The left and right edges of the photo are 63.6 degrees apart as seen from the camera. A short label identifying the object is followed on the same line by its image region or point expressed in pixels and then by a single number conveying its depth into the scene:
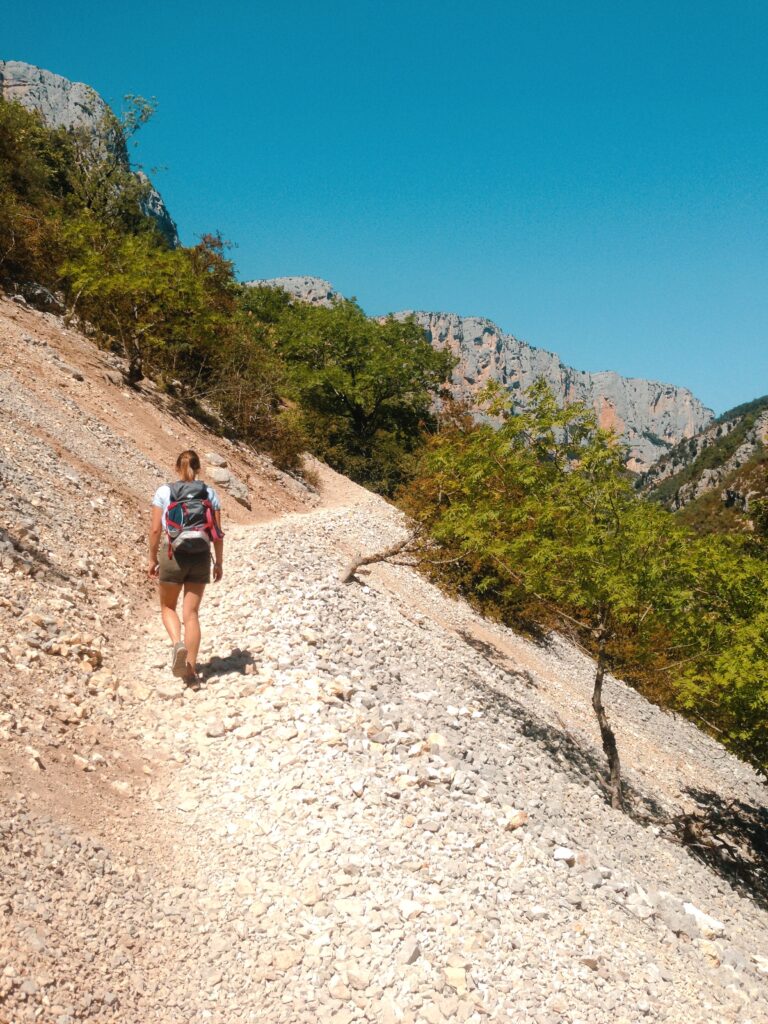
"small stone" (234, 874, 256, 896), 4.73
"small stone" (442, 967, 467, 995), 4.30
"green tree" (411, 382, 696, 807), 8.52
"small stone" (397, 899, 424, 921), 4.71
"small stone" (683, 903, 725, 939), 5.84
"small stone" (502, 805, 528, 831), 6.05
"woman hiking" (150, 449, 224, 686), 6.61
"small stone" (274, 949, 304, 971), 4.25
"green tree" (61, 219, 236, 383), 17.06
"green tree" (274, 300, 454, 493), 27.56
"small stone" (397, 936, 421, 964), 4.39
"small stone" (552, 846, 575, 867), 5.88
